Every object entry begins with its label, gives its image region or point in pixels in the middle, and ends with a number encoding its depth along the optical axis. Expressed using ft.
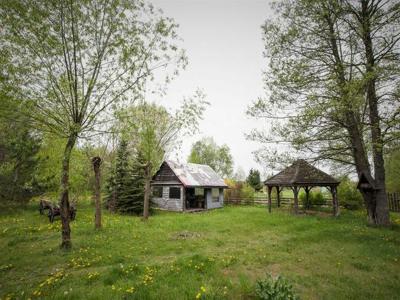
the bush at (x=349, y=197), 72.59
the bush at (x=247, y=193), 108.00
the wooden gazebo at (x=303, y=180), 61.72
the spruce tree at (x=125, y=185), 69.26
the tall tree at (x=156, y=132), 55.16
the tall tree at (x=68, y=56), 25.02
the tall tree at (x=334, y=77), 32.89
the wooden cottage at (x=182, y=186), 78.07
